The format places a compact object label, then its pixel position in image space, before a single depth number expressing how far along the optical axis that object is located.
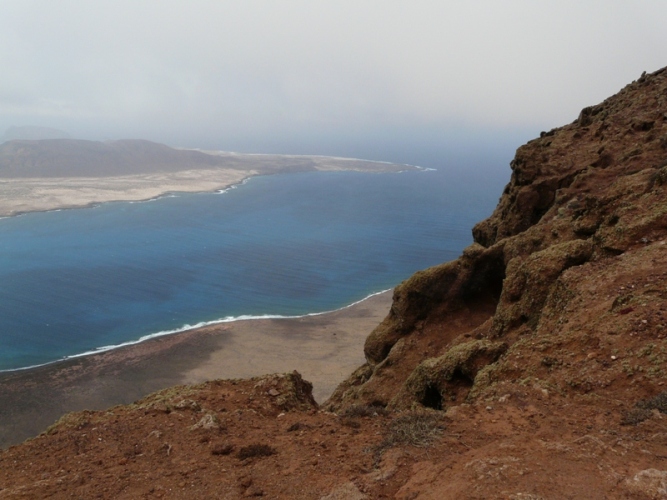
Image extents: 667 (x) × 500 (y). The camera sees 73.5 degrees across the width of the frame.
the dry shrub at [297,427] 8.81
